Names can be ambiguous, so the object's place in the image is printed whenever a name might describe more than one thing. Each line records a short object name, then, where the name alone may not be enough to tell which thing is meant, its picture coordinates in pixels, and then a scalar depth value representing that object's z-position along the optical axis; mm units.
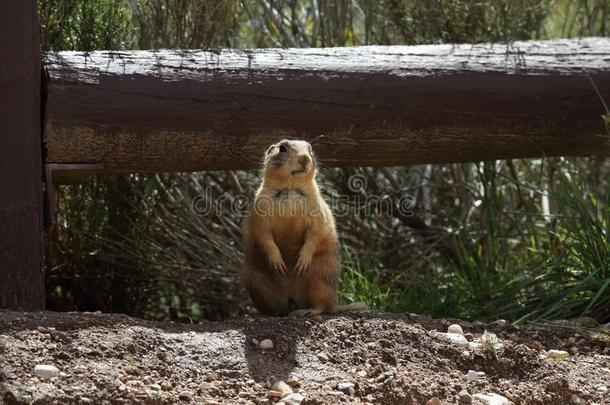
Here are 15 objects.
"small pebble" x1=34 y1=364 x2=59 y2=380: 7816
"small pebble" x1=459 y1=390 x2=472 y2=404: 8516
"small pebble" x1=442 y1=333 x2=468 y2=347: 9609
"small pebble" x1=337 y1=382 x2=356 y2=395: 8375
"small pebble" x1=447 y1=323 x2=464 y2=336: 10187
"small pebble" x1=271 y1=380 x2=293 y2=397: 8187
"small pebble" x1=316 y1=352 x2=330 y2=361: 9016
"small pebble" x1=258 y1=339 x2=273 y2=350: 9086
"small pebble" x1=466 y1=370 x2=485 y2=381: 9055
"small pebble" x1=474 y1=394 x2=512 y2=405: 8430
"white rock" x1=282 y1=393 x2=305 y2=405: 7945
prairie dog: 10906
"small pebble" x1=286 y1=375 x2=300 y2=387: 8430
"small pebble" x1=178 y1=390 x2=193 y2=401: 7949
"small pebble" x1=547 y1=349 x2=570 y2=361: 9797
